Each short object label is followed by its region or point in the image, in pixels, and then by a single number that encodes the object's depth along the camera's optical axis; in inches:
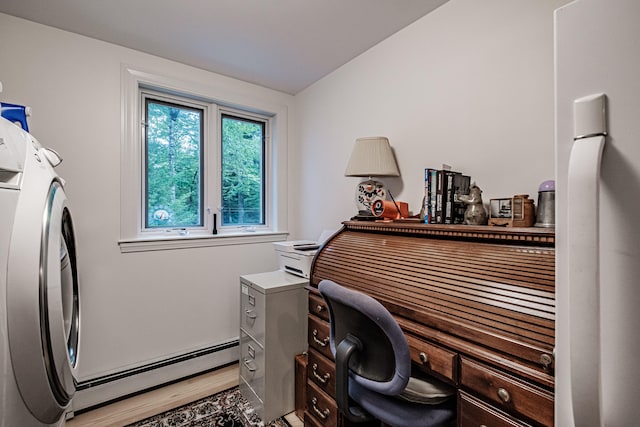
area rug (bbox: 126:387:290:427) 71.5
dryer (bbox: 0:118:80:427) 27.5
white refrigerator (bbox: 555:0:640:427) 17.3
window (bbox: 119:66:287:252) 85.2
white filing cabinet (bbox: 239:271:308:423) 72.4
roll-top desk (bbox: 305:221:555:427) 31.8
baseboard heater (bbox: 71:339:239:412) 76.4
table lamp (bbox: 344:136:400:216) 71.7
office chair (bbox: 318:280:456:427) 36.9
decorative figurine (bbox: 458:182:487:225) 51.6
